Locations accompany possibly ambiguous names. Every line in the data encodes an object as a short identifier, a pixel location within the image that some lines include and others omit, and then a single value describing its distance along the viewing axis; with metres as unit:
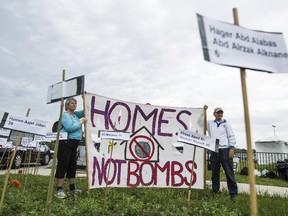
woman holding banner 3.74
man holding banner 3.87
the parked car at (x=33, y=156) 8.56
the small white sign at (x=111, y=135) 3.17
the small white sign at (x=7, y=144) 4.48
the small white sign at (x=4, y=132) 4.21
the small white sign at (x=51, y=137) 3.46
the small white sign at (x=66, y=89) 2.04
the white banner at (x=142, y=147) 4.04
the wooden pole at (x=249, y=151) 1.35
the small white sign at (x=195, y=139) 2.41
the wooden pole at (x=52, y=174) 1.99
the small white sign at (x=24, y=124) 2.56
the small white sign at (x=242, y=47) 1.38
